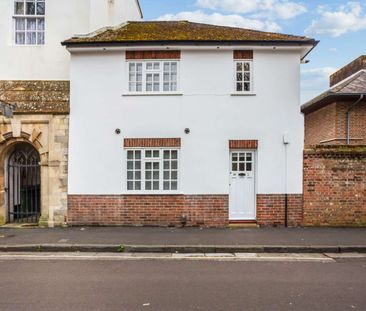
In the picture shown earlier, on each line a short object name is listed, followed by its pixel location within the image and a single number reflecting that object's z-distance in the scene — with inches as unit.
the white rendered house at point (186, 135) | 470.6
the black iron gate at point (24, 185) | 498.6
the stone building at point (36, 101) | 471.8
